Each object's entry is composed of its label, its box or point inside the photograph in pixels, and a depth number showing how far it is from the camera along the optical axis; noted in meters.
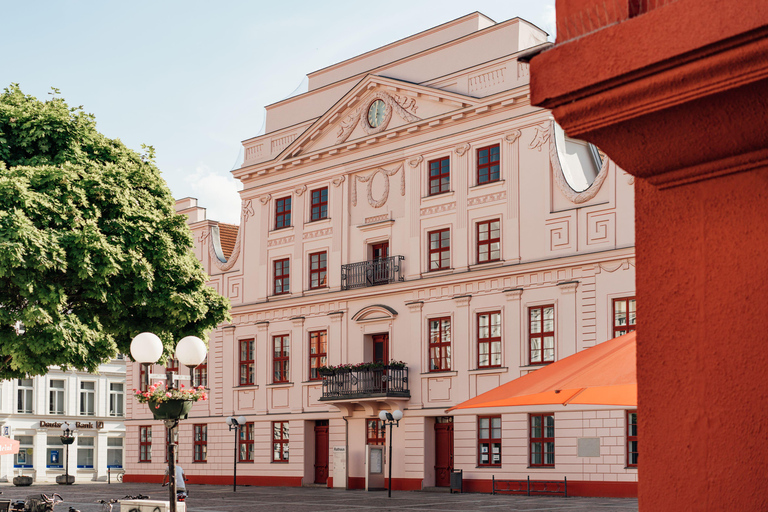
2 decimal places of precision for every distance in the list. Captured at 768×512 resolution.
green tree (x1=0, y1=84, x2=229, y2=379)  20.61
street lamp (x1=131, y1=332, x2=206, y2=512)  12.73
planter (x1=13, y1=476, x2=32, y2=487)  49.25
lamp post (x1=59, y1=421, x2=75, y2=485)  46.80
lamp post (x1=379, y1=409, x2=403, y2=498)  30.33
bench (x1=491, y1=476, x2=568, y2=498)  29.61
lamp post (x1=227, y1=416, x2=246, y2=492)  37.34
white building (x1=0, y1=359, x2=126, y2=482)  60.41
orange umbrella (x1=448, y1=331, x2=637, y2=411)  6.47
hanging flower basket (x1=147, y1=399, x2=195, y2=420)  13.62
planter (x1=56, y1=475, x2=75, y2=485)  50.94
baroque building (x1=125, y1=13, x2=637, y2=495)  30.34
